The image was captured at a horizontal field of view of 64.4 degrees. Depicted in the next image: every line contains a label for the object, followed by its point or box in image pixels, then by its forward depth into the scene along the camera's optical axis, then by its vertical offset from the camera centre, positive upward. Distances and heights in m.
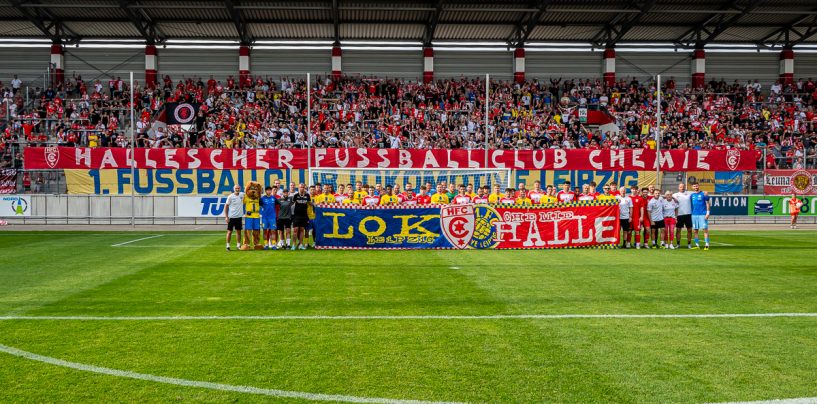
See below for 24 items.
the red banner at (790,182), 28.08 +0.87
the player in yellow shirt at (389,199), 18.19 +0.02
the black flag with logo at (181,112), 34.56 +4.59
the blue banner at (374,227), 17.44 -0.74
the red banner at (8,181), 27.24 +0.70
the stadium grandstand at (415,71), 33.97 +8.17
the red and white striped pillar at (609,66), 41.38 +8.67
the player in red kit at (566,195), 19.06 +0.17
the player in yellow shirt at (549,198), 18.10 +0.07
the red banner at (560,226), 17.47 -0.69
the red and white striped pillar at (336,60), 40.28 +8.68
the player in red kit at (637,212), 17.84 -0.30
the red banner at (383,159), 28.06 +1.80
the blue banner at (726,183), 28.62 +0.82
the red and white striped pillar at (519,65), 40.94 +8.57
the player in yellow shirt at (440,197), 18.51 +0.09
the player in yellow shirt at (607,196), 18.04 +0.14
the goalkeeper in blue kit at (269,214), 17.22 -0.40
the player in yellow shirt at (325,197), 17.75 +0.06
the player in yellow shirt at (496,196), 19.14 +0.13
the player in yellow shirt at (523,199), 17.67 +0.04
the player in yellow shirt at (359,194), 18.67 +0.16
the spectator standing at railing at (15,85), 37.95 +6.62
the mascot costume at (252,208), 16.81 -0.24
